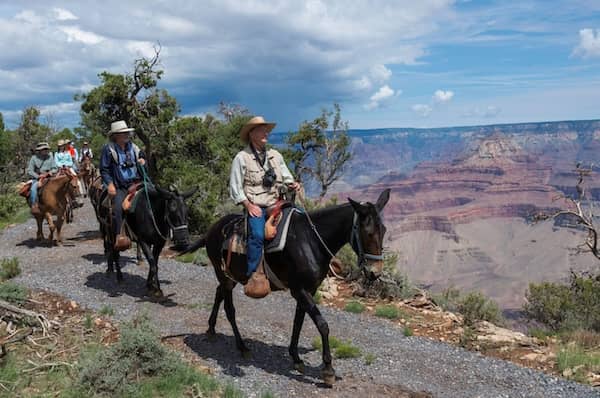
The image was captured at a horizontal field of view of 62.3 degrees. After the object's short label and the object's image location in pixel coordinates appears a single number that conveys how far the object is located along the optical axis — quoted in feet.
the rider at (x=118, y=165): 32.66
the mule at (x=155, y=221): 30.32
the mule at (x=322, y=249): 19.42
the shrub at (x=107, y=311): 28.48
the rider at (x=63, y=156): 56.39
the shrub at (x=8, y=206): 67.36
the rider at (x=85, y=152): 75.05
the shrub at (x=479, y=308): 43.98
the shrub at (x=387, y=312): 35.06
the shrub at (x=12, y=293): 27.58
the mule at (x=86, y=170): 72.08
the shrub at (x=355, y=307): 35.91
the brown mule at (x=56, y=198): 45.91
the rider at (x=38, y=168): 46.52
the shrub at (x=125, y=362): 18.78
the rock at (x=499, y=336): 30.83
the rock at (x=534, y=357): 28.43
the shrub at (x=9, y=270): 36.99
